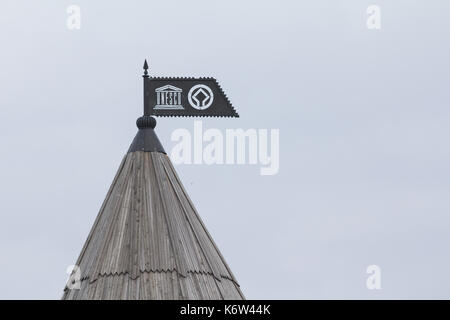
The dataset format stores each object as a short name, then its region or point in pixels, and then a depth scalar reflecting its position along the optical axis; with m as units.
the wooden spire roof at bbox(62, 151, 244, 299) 25.31
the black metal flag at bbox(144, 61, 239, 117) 27.50
